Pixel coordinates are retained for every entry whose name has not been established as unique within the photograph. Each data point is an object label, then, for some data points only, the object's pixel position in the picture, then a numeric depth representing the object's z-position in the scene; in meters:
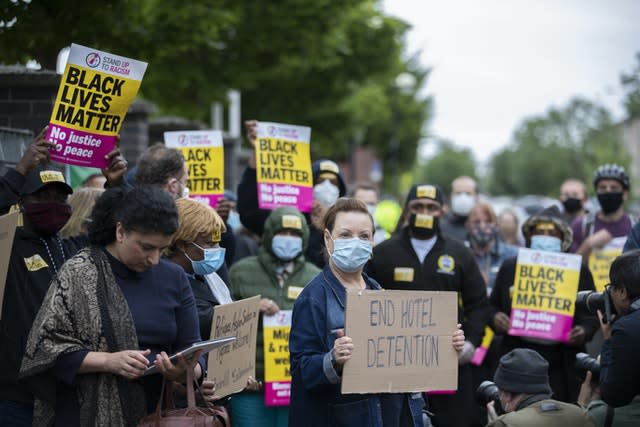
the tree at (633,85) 36.00
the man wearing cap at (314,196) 15.74
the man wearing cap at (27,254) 9.95
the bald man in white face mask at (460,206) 21.36
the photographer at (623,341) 9.92
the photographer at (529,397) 9.27
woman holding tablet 8.11
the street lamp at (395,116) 94.06
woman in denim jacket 9.28
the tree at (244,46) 17.02
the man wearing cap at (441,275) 14.04
